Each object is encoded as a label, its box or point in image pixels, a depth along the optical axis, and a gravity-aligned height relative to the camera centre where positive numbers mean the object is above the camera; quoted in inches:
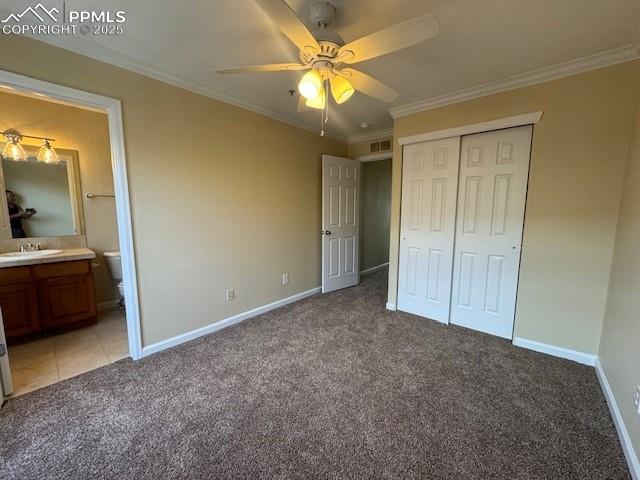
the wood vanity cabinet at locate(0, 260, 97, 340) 90.9 -33.4
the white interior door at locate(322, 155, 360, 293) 146.6 -6.9
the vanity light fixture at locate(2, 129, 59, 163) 100.9 +23.8
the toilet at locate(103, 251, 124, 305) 120.3 -26.1
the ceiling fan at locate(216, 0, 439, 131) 43.1 +31.8
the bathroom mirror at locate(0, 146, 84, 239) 104.6 +4.8
